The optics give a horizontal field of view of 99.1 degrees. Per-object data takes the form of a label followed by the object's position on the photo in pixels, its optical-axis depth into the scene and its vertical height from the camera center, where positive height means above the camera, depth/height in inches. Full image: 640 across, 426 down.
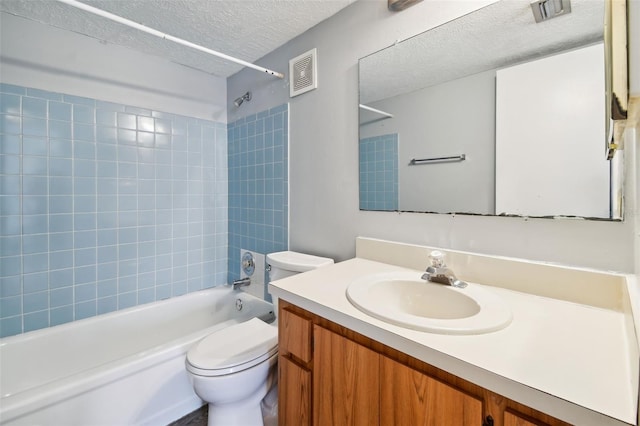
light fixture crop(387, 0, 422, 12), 46.8 +36.0
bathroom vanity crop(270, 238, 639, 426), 18.9 -12.0
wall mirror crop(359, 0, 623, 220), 32.8 +13.5
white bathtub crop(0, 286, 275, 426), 46.6 -32.5
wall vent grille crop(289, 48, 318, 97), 63.2 +33.1
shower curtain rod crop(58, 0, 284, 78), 41.7 +32.6
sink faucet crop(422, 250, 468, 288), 37.8 -8.7
